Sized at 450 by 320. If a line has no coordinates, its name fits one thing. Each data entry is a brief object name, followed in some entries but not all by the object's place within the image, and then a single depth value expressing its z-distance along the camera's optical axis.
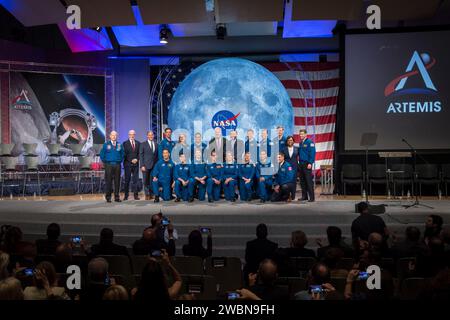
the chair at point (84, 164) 16.41
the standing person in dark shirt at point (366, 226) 7.90
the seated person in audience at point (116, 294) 3.70
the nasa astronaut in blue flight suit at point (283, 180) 12.69
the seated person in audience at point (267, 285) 4.49
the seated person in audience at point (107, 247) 6.72
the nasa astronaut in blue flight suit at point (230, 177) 12.95
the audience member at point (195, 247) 6.87
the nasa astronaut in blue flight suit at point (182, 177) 13.01
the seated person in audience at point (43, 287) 4.51
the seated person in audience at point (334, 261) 5.41
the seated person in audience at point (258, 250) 6.51
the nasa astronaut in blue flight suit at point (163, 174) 13.03
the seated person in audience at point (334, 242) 6.46
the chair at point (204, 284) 4.91
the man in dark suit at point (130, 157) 13.41
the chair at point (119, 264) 6.08
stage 10.02
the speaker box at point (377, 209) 10.47
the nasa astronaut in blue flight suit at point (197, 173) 12.98
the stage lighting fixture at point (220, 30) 16.65
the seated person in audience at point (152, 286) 3.81
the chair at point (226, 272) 5.82
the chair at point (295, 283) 5.07
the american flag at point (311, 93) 18.42
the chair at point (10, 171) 15.14
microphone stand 11.40
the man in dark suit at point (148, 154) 13.58
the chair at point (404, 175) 14.59
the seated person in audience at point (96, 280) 4.44
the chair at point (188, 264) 6.09
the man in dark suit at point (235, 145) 13.30
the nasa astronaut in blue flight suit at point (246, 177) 12.88
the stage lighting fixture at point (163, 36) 15.99
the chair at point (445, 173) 14.45
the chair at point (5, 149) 15.21
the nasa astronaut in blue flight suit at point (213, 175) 12.98
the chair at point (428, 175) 14.34
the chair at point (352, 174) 14.76
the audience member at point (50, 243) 7.04
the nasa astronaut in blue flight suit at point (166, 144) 13.39
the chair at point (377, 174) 14.88
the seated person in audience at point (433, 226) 7.46
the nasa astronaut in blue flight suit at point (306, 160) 12.97
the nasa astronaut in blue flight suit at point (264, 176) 12.80
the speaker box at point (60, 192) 16.11
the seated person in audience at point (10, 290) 3.79
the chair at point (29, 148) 15.67
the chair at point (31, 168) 15.34
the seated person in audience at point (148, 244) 6.69
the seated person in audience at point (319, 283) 4.28
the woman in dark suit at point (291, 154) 13.00
